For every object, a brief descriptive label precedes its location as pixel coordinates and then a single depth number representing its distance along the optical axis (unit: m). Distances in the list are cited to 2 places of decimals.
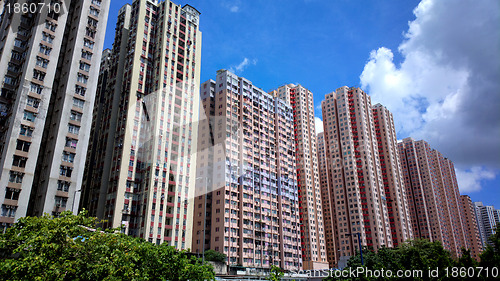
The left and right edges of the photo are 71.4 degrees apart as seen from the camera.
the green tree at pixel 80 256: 17.56
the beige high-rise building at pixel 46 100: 46.91
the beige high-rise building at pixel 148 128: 60.34
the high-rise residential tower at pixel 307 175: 103.81
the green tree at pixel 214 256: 67.69
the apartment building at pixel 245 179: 78.50
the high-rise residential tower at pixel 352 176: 112.94
